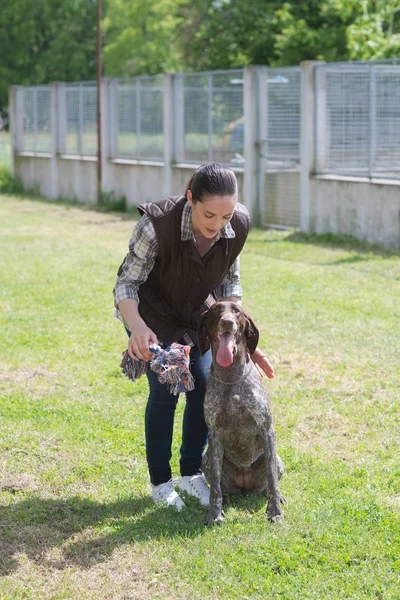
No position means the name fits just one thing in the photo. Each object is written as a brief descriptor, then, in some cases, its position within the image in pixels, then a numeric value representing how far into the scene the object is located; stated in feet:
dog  14.44
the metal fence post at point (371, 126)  47.93
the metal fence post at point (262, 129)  55.26
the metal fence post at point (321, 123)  51.24
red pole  73.23
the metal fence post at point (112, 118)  74.59
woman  13.82
